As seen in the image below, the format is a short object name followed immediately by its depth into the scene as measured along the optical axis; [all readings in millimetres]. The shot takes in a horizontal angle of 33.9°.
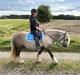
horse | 4903
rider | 4781
